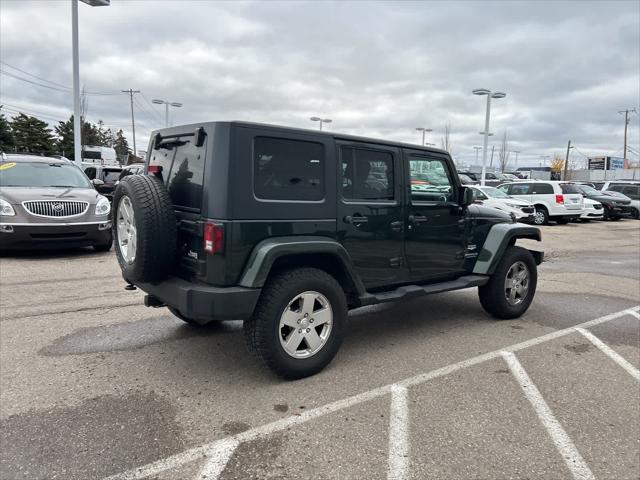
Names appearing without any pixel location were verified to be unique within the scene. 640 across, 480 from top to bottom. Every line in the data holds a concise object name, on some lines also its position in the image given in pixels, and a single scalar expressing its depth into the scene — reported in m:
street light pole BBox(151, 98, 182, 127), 30.31
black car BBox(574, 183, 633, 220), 22.61
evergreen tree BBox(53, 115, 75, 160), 54.53
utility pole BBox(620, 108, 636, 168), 71.45
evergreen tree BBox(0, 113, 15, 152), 40.25
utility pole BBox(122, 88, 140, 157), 64.88
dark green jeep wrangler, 3.49
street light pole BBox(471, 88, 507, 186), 27.11
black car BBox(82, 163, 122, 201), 18.00
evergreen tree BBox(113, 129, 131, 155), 80.16
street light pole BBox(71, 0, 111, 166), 13.89
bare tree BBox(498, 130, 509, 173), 75.93
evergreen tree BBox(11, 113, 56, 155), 48.66
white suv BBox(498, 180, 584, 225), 18.80
